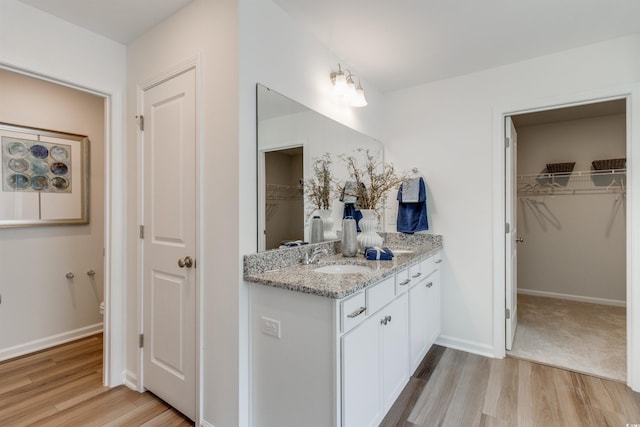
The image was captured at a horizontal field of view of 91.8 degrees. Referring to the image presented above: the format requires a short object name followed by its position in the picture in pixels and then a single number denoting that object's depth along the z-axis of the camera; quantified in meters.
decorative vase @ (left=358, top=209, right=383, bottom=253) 2.37
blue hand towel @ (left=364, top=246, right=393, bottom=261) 2.15
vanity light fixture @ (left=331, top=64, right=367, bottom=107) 2.31
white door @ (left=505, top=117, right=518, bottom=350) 2.63
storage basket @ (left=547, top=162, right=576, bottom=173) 4.00
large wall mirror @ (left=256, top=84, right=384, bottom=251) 1.74
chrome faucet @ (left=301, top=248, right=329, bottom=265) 1.99
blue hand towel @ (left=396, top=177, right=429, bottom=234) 2.84
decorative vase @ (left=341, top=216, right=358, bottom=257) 2.26
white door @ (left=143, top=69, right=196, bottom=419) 1.81
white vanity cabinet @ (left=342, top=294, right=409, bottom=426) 1.41
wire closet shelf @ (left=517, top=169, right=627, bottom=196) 3.81
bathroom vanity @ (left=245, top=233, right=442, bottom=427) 1.37
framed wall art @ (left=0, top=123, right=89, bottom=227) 2.52
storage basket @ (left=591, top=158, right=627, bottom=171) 3.59
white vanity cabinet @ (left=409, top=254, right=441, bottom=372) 2.16
